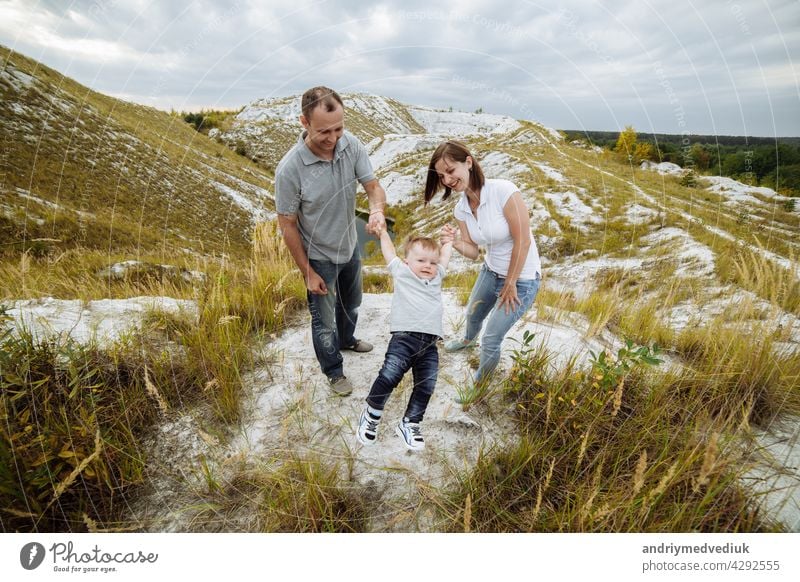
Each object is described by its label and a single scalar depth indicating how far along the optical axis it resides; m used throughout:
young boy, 2.38
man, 2.39
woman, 2.45
